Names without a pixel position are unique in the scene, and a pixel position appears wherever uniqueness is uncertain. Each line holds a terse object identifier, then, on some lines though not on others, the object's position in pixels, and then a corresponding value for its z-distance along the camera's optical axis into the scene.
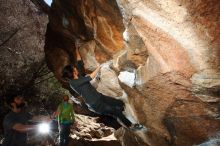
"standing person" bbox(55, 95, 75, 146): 4.24
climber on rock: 3.94
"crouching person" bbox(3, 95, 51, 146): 2.50
